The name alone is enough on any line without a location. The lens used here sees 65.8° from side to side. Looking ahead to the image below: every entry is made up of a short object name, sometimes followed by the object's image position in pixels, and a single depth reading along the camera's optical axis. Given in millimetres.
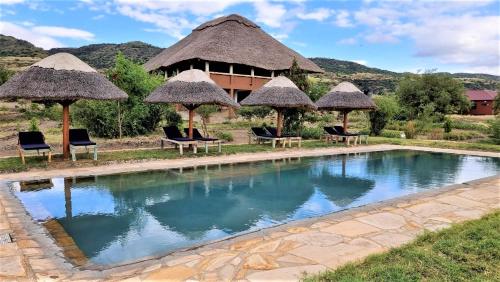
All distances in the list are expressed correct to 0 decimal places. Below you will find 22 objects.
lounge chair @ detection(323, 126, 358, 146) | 14306
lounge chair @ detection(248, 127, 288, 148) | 12733
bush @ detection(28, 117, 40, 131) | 11862
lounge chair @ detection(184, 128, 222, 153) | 10898
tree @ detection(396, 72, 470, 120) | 29531
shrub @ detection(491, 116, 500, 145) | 17086
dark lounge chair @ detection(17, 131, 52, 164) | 8359
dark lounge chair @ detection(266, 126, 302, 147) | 12906
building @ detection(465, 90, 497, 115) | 41344
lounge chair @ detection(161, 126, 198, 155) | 10612
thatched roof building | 23725
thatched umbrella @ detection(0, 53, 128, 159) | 8430
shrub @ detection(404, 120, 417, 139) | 18661
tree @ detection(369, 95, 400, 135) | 18188
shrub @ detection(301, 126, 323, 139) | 16172
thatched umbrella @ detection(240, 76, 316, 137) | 12664
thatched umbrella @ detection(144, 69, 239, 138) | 10846
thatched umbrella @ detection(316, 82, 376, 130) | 14742
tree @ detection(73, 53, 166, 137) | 13070
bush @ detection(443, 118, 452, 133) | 20075
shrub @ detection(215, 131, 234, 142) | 14094
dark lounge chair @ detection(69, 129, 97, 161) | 8820
